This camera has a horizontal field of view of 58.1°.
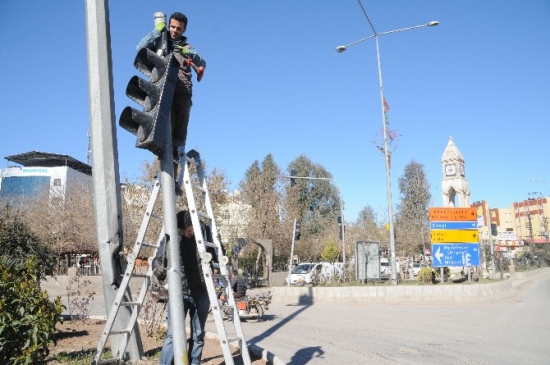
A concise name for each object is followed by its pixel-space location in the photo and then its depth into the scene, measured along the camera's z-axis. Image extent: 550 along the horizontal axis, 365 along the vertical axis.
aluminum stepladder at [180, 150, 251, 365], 4.07
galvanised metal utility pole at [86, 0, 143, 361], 5.29
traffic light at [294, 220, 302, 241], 21.53
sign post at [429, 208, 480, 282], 20.45
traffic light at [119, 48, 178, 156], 3.87
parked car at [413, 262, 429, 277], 37.22
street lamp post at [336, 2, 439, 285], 18.73
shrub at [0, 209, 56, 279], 10.37
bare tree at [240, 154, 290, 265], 39.25
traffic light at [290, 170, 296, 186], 24.71
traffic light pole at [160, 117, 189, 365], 3.93
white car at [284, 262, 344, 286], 22.83
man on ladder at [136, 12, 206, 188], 4.34
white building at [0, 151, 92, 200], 58.78
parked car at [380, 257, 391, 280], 33.84
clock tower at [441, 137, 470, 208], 35.16
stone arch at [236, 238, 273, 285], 24.88
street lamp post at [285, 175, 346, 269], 24.43
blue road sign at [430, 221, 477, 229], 20.61
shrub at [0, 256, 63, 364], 4.36
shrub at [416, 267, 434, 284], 21.31
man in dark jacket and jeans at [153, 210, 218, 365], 5.04
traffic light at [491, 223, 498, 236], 28.06
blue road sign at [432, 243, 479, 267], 20.42
